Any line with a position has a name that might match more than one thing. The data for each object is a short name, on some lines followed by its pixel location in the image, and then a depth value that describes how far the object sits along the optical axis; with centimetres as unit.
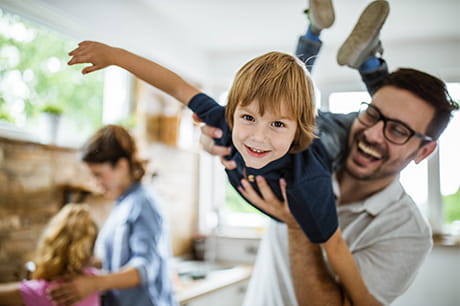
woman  108
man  59
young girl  81
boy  44
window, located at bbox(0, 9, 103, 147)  105
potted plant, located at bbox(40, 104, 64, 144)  132
